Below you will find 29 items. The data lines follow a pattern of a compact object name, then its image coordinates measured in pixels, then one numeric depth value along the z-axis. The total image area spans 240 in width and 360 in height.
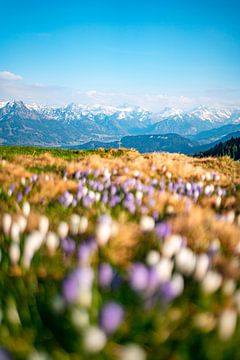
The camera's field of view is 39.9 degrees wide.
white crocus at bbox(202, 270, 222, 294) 2.10
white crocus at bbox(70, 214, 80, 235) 3.29
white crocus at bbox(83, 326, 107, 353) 1.48
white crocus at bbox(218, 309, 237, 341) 1.71
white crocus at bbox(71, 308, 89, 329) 1.72
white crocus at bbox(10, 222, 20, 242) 3.06
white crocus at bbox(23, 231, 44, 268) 2.55
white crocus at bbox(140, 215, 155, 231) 3.34
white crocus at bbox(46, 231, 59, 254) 2.79
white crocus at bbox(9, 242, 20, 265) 2.62
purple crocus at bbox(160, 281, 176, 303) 1.93
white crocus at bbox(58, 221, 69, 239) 3.04
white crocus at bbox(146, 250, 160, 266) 2.24
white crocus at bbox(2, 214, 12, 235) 3.20
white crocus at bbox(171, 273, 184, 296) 1.93
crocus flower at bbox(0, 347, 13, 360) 1.67
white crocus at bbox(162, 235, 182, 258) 2.60
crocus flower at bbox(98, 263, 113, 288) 2.07
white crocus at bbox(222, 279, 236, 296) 2.27
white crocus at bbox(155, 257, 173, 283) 2.03
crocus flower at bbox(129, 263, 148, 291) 1.88
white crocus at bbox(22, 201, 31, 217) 3.86
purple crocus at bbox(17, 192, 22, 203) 4.67
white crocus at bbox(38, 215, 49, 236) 3.03
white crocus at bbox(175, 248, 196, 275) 2.41
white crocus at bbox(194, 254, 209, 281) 2.32
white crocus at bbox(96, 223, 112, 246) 2.85
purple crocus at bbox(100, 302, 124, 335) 1.51
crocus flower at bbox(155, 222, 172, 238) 3.19
